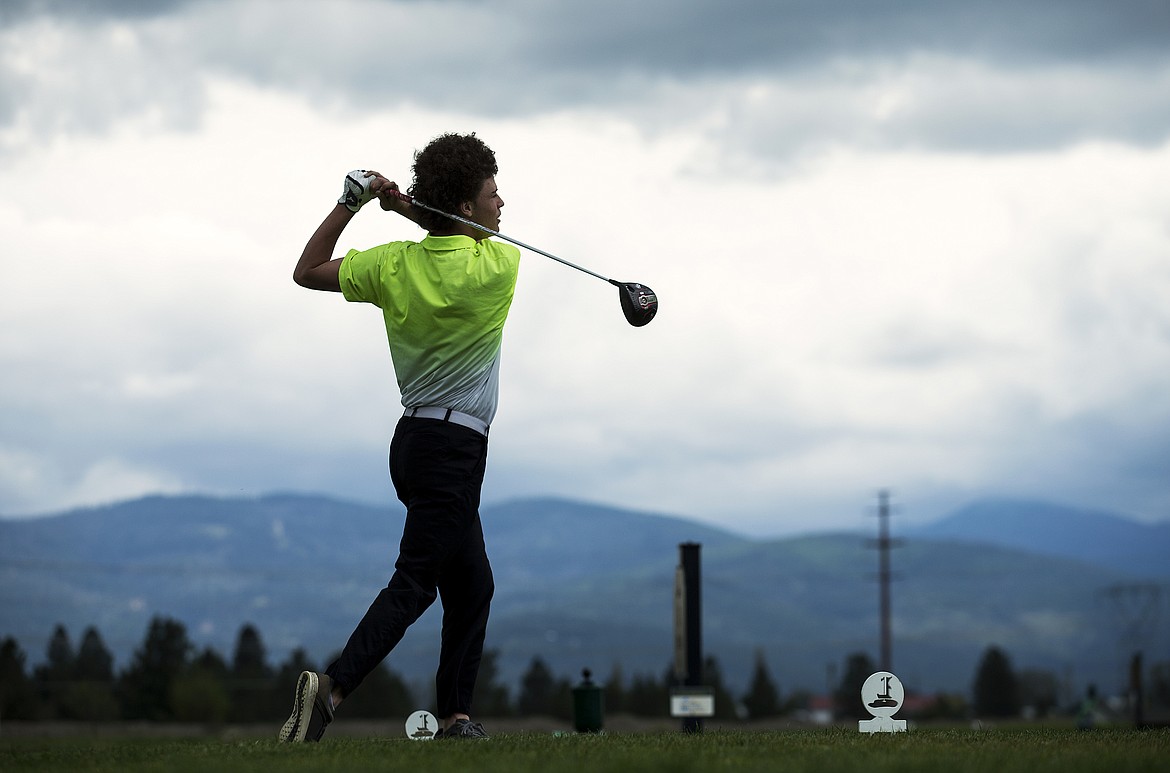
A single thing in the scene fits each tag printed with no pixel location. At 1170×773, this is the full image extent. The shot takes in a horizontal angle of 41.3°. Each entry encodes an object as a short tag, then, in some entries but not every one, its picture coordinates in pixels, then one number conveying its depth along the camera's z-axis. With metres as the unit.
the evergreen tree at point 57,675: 83.69
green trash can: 13.39
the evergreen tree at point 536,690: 115.38
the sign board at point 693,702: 16.31
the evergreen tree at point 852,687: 130.70
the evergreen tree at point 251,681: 93.31
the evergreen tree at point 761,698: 121.88
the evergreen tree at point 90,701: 79.19
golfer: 6.71
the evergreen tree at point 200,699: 85.00
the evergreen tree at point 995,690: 135.75
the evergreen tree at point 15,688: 76.06
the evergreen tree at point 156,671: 90.38
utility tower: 85.75
